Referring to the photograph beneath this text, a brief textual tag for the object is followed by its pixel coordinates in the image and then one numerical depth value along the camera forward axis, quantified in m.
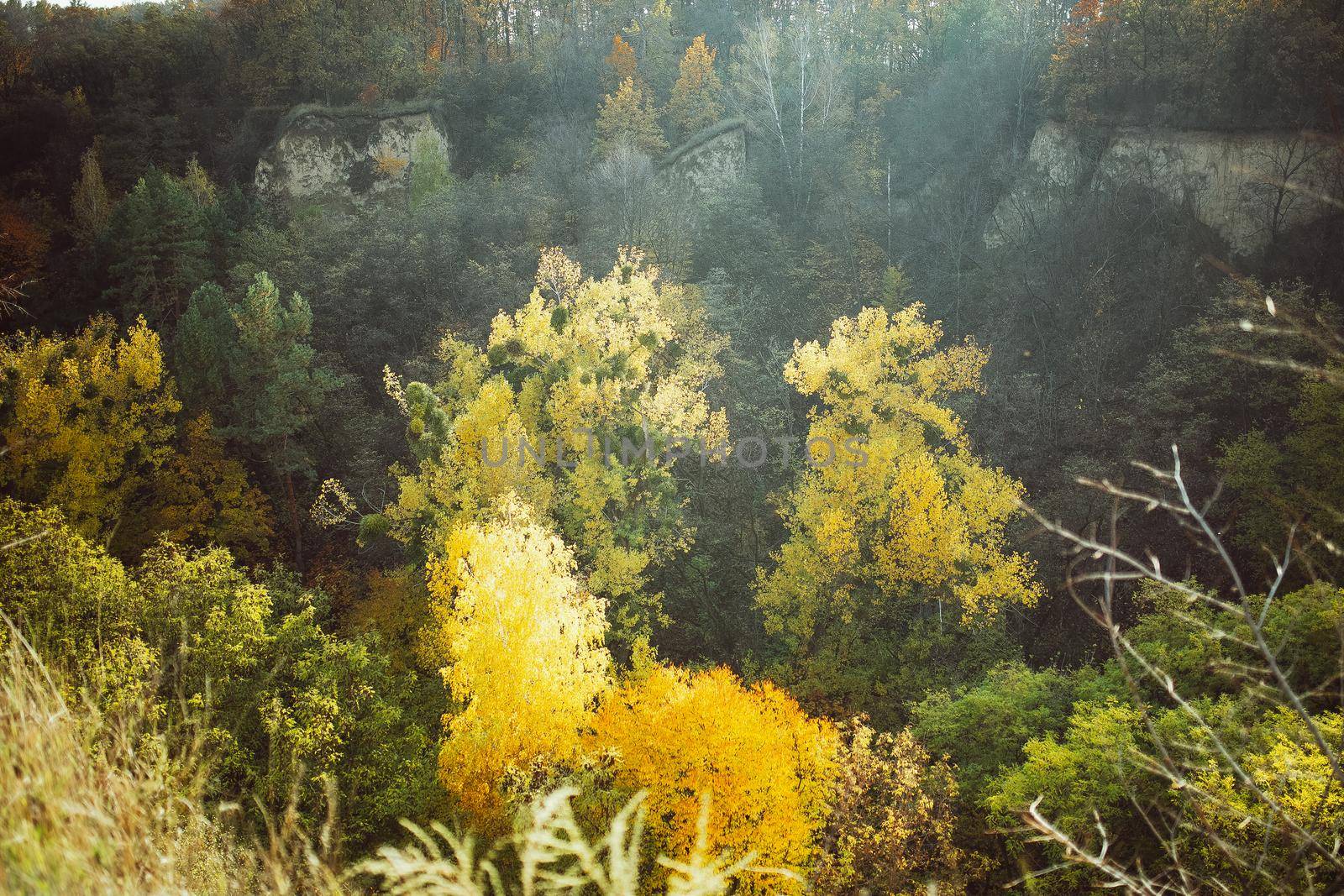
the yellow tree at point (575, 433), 20.05
